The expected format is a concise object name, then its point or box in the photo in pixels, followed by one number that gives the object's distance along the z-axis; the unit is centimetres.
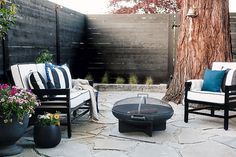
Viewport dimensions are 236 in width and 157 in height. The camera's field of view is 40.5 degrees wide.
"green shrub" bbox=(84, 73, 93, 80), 790
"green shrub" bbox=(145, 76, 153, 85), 771
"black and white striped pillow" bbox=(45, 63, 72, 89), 399
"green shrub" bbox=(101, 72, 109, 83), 793
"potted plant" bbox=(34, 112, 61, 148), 311
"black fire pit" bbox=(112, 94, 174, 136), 348
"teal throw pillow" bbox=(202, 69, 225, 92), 432
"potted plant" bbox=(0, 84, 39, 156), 281
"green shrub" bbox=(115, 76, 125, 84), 784
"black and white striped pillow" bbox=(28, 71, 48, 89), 358
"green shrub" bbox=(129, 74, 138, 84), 779
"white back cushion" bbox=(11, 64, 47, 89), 354
